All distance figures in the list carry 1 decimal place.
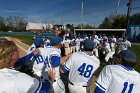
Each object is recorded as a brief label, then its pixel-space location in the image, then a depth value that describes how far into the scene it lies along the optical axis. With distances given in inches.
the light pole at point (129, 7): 610.2
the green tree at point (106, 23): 903.4
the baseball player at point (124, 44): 241.0
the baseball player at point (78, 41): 323.0
